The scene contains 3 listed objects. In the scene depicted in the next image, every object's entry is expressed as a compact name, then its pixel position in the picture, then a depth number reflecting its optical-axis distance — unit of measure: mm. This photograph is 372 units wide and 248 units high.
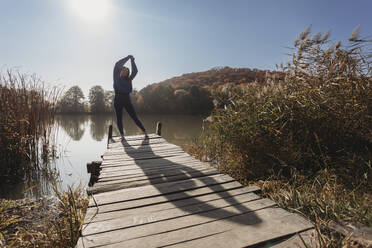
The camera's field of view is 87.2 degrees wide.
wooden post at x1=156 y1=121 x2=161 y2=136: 6200
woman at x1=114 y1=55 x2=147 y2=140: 4609
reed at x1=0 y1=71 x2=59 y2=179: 4320
